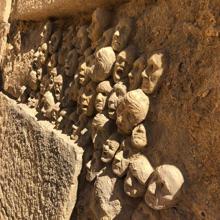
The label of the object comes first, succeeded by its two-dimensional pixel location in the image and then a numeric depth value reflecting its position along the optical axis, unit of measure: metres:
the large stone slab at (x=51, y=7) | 1.54
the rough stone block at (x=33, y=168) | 1.44
